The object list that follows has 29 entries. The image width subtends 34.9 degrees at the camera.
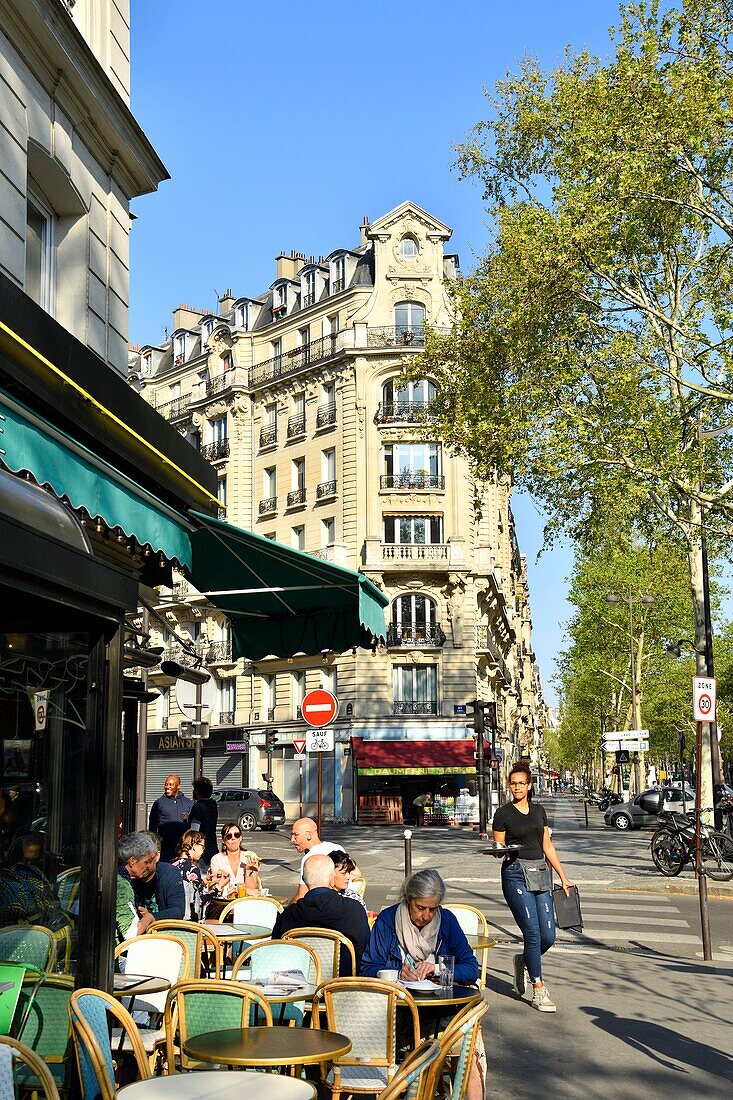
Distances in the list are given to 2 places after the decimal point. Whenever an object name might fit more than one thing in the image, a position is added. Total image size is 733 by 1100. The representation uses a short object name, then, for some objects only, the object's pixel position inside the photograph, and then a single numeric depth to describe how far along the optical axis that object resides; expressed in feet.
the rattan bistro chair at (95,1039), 13.26
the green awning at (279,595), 28.22
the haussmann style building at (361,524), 144.15
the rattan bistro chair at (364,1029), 17.28
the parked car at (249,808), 122.31
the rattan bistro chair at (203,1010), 16.49
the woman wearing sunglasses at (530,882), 28.58
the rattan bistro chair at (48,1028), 14.66
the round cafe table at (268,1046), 14.76
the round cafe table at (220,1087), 12.71
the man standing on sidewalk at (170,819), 43.47
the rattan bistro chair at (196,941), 21.72
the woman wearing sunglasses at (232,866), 35.01
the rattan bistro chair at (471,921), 25.62
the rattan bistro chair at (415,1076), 12.30
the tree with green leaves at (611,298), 62.08
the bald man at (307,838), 28.37
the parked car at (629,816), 117.80
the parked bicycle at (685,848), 63.82
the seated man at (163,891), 27.84
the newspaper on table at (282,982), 20.11
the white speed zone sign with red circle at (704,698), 42.37
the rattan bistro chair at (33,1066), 11.89
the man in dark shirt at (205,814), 43.91
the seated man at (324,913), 22.79
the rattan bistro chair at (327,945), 21.95
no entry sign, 54.44
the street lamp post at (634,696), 169.37
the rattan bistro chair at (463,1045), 12.75
